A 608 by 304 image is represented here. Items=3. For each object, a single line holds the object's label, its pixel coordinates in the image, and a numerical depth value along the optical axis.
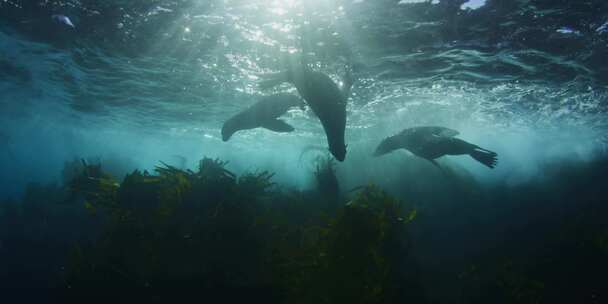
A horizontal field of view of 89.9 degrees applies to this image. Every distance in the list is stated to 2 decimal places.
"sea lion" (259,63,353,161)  5.07
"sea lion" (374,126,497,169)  6.64
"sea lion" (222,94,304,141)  6.66
